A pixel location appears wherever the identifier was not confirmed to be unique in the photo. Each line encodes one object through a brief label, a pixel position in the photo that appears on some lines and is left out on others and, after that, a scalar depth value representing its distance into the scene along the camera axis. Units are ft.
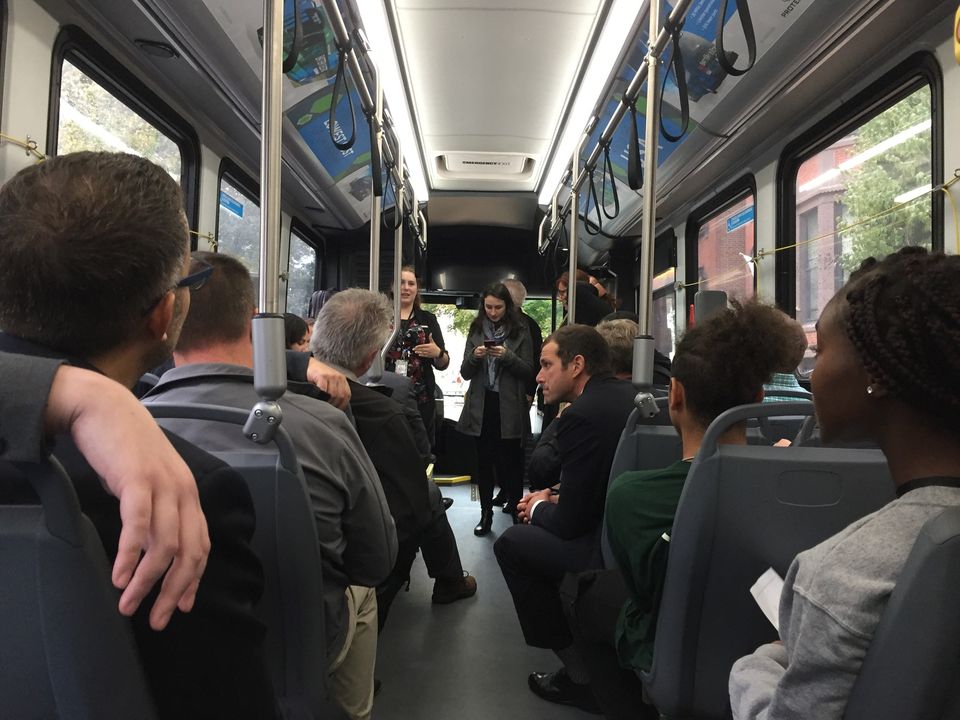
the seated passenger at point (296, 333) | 10.57
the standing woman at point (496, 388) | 13.66
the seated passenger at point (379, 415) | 7.01
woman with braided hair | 2.33
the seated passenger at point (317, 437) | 4.64
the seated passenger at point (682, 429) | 4.68
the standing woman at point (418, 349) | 13.33
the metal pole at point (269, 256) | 3.60
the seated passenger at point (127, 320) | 2.21
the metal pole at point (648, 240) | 5.50
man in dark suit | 7.11
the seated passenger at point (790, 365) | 5.08
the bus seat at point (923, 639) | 2.14
